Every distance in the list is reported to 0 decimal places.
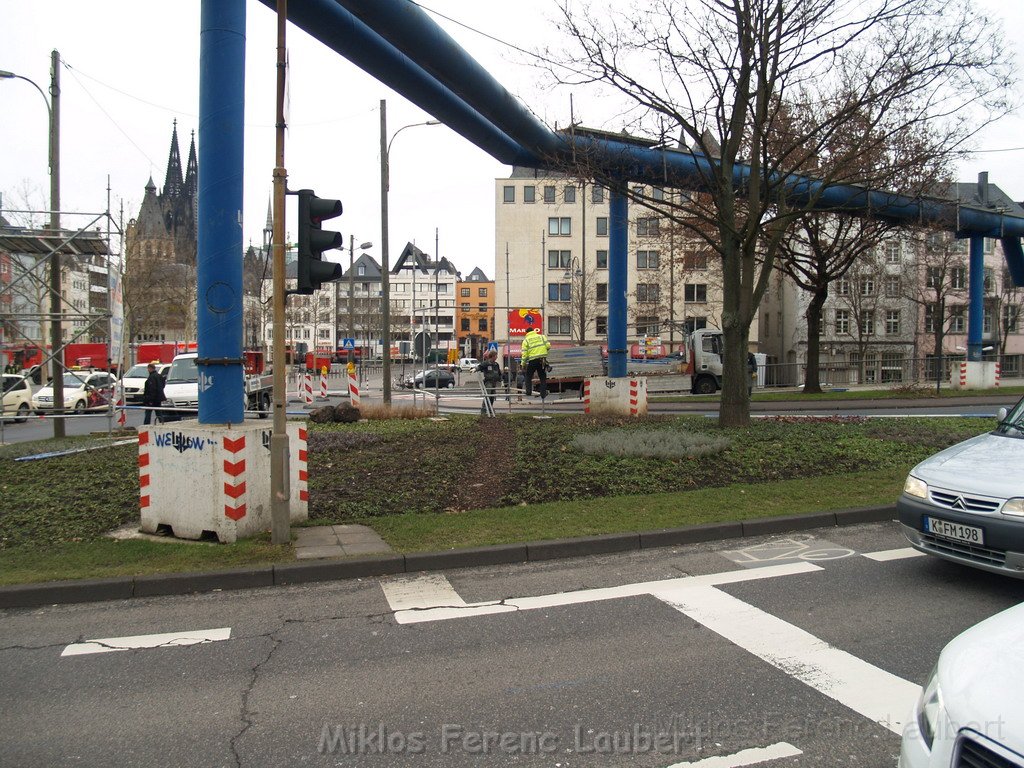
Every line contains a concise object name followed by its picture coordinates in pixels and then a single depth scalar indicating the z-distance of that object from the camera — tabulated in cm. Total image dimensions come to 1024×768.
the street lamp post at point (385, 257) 2134
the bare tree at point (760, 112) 1370
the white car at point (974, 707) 225
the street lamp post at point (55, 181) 1562
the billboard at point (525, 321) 2095
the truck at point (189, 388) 2317
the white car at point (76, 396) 2539
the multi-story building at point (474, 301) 12200
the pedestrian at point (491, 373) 2851
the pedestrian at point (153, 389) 1995
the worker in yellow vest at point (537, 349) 2173
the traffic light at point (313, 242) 715
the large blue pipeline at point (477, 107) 1077
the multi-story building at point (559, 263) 6519
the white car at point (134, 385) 2812
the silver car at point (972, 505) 531
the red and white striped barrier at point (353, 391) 2188
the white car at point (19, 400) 2602
